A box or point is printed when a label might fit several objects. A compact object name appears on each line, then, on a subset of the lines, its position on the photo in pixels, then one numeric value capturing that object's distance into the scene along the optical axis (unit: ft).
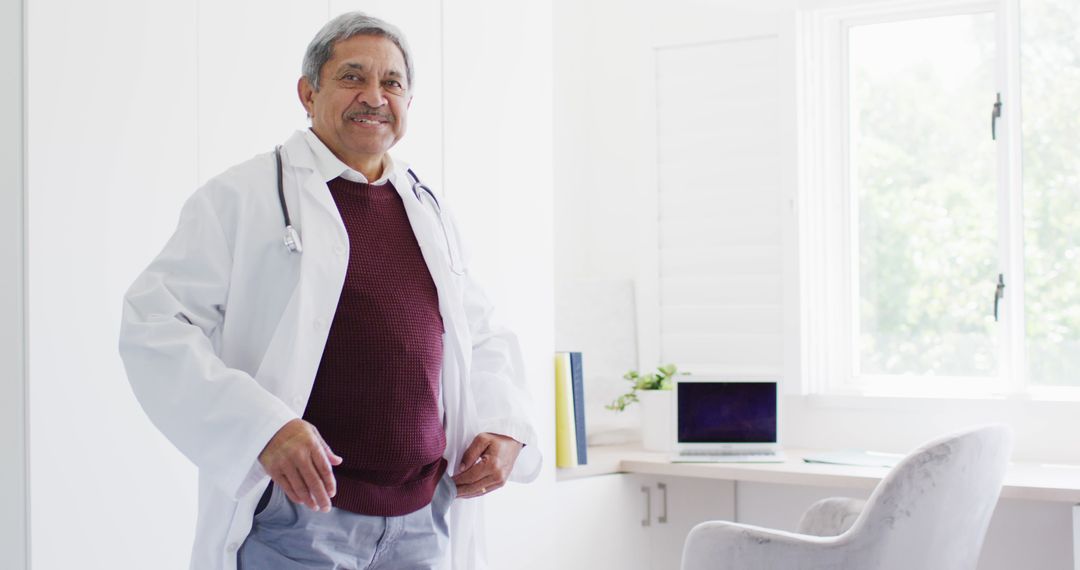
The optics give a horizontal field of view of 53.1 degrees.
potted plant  10.07
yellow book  9.17
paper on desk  9.16
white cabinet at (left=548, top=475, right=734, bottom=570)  9.12
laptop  9.82
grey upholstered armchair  7.02
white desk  7.99
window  9.78
